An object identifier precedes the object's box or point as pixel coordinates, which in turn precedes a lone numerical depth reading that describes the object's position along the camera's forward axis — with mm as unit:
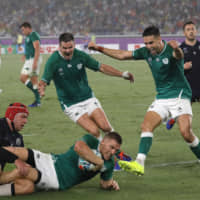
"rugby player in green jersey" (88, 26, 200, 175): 13508
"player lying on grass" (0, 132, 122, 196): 10992
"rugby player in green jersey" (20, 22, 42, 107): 27219
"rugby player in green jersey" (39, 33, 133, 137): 14773
